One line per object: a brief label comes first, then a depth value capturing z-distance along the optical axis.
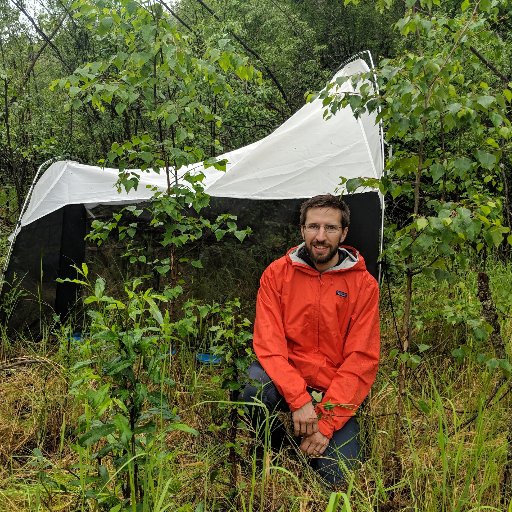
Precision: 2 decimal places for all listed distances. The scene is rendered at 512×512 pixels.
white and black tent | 3.81
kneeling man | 2.52
